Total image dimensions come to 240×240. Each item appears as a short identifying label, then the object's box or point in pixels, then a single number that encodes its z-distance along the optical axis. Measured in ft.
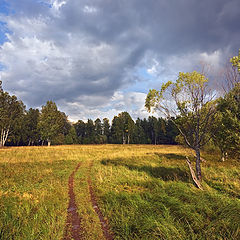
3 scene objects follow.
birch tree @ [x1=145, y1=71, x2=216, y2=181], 28.76
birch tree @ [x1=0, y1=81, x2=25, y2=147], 108.88
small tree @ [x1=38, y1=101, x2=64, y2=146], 142.00
